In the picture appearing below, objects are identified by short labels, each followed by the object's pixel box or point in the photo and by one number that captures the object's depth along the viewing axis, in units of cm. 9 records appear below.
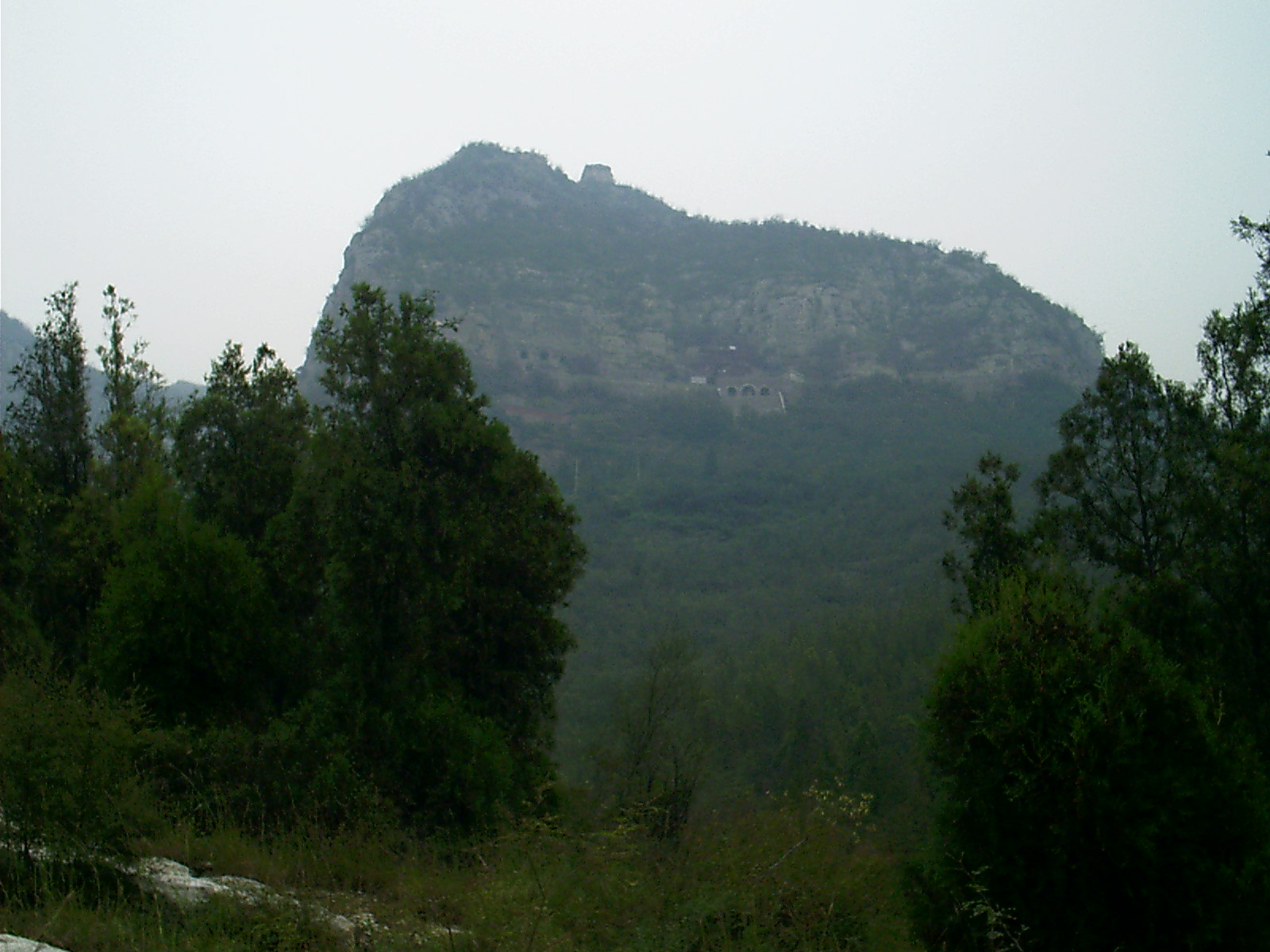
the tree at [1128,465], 1177
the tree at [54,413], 1744
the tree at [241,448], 1435
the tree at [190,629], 1180
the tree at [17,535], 1507
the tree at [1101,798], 566
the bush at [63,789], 564
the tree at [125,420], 1792
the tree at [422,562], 1130
